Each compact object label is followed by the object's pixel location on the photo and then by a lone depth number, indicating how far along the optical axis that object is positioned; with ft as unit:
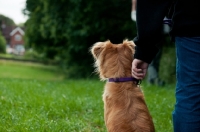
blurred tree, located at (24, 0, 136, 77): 72.59
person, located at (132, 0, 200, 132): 8.81
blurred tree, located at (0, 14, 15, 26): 228.28
